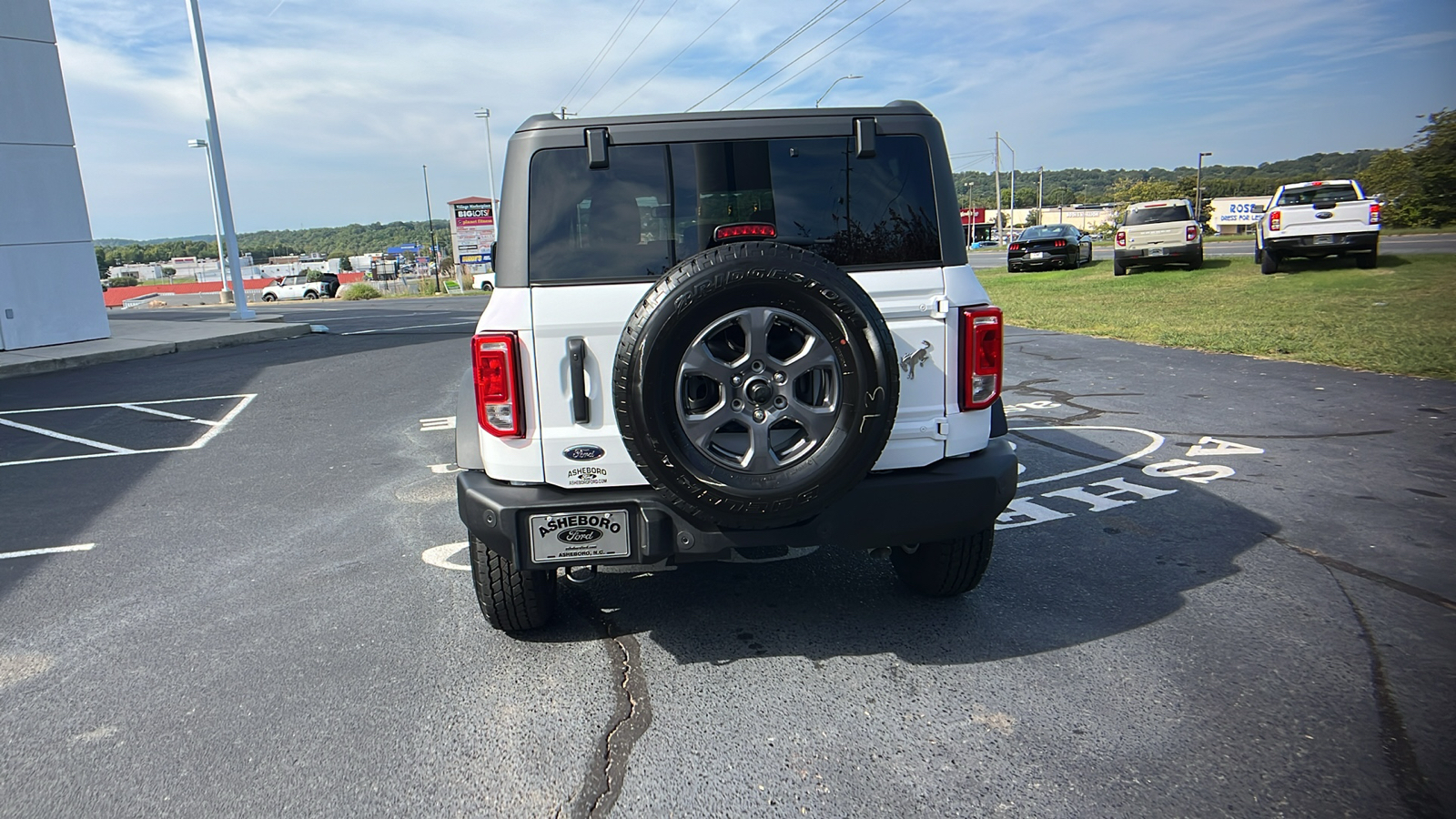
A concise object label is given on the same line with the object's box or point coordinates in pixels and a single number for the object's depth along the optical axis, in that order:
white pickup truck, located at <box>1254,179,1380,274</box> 16.75
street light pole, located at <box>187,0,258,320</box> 19.94
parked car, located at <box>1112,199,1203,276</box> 20.38
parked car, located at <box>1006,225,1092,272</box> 26.23
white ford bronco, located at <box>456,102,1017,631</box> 3.01
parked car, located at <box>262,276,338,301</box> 49.97
